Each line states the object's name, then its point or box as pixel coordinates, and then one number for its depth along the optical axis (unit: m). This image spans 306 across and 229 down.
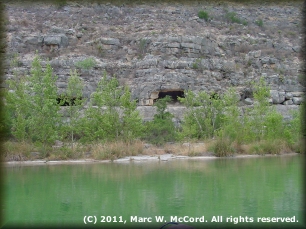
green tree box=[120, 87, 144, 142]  19.94
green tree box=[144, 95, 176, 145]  21.85
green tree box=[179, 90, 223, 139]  22.17
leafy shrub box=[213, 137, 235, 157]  17.77
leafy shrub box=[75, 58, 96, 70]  31.92
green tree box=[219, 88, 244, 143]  19.25
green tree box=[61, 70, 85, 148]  19.45
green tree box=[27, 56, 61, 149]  18.41
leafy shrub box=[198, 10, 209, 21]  42.78
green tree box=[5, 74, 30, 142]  18.67
